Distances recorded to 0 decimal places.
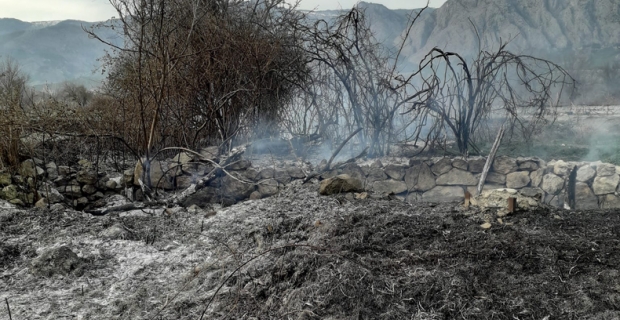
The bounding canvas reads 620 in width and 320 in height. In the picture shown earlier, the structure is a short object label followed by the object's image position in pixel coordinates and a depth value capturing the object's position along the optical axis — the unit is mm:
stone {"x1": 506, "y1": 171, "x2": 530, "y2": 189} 6359
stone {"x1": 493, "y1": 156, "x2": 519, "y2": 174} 6395
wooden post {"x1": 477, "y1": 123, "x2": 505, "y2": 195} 6281
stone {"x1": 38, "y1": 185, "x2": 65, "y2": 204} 5502
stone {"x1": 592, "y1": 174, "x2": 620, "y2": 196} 5871
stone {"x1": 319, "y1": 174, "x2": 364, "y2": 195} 5168
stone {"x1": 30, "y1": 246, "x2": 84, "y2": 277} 3414
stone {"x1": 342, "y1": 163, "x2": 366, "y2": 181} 6656
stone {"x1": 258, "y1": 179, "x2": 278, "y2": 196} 6129
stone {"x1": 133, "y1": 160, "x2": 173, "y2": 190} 5838
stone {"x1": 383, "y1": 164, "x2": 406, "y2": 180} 6672
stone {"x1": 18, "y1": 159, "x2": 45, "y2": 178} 5803
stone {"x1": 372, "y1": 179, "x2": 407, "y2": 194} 6676
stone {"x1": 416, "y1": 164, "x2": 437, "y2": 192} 6629
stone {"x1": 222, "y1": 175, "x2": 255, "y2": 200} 5988
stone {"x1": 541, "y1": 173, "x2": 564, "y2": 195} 6141
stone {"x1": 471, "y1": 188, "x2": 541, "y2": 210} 3998
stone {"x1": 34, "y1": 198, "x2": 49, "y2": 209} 5208
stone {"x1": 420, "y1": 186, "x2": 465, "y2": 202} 6531
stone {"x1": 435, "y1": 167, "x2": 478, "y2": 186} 6559
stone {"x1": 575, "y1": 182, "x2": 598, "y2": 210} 5996
